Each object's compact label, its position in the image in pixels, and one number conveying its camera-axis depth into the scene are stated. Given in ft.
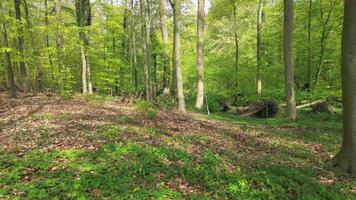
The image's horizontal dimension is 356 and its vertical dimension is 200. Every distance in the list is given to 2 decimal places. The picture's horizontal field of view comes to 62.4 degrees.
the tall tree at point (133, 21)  76.54
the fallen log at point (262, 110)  56.83
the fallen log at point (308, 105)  56.48
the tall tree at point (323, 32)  63.95
